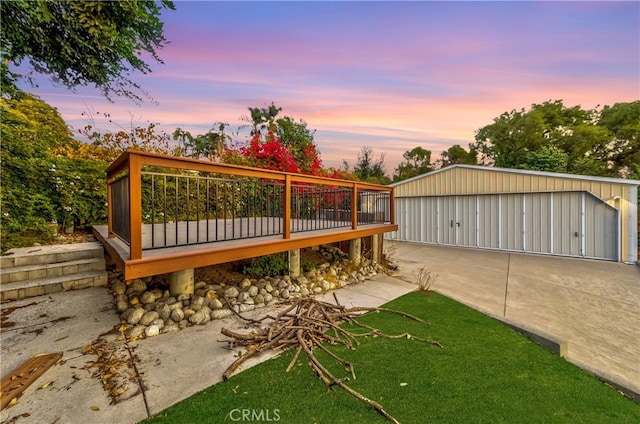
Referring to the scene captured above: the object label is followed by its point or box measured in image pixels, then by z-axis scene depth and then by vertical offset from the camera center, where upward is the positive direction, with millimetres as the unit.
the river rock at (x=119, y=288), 3537 -1096
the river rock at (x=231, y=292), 3777 -1222
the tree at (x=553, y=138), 14508 +4640
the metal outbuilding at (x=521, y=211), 7676 -124
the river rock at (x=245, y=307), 3515 -1355
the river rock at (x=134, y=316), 2946 -1227
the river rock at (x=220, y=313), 3289 -1343
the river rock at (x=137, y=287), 3637 -1107
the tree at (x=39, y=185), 4371 +496
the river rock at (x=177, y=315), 3095 -1270
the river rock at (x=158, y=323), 2907 -1283
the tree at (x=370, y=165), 23344 +3992
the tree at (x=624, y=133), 15391 +4472
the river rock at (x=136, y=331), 2744 -1309
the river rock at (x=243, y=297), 3693 -1267
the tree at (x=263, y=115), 17125 +6319
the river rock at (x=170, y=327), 2912 -1339
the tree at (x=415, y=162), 26422 +4807
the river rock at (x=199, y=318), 3111 -1318
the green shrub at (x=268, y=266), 4574 -1019
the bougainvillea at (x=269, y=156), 7559 +1561
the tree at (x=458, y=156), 24438 +5203
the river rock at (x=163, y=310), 3102 -1227
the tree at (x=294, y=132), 13891 +4316
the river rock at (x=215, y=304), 3443 -1262
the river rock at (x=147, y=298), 3377 -1162
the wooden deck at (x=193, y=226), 2426 -329
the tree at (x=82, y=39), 4238 +3215
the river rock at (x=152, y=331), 2805 -1322
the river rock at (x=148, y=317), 2938 -1240
